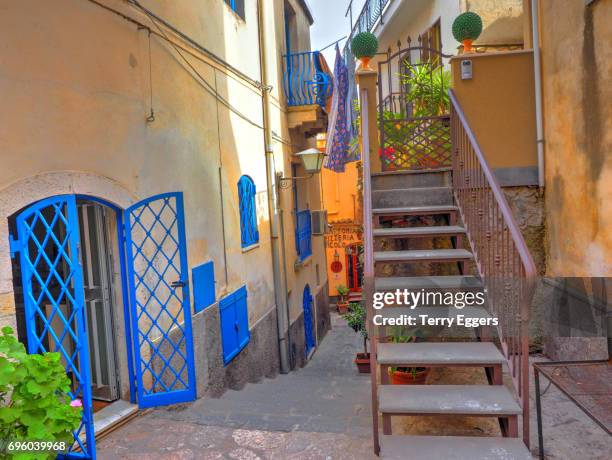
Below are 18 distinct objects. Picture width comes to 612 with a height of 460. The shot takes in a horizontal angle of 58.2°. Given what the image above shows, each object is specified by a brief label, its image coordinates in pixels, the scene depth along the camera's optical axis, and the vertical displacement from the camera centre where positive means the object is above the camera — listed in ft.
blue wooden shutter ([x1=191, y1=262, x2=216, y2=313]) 20.74 -3.04
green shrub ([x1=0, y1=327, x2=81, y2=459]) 10.07 -3.47
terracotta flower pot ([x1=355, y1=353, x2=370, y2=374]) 31.84 -9.57
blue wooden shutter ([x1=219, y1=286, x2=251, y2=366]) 23.26 -5.28
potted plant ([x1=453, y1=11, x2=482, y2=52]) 23.52 +7.03
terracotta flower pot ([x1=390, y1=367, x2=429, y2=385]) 16.53 -5.47
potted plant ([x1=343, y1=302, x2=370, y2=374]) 29.70 -6.94
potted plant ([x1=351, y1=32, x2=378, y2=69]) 24.06 +6.67
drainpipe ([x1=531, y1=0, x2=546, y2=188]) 21.11 +3.88
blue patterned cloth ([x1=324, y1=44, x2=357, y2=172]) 30.86 +4.33
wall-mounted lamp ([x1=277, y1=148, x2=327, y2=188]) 30.91 +2.34
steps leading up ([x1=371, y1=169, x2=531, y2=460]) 11.63 -4.37
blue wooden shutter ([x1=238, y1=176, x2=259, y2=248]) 27.66 -0.39
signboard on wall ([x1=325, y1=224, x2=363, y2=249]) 69.51 -4.71
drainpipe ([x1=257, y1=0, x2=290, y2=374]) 32.09 -0.32
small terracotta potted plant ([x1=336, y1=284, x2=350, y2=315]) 64.69 -12.13
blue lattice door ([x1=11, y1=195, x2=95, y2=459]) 12.55 -1.79
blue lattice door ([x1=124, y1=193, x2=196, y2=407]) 16.88 -2.92
